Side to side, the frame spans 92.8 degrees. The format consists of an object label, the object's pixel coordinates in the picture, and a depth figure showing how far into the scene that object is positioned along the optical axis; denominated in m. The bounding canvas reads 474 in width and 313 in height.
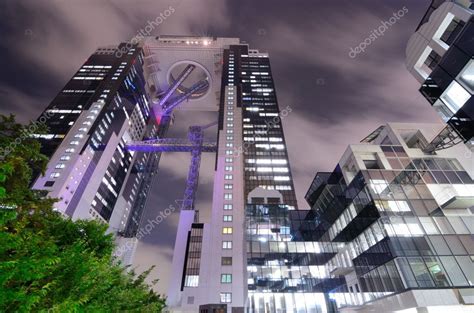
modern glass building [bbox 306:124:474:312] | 19.09
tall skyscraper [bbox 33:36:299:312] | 45.19
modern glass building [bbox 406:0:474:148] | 15.27
